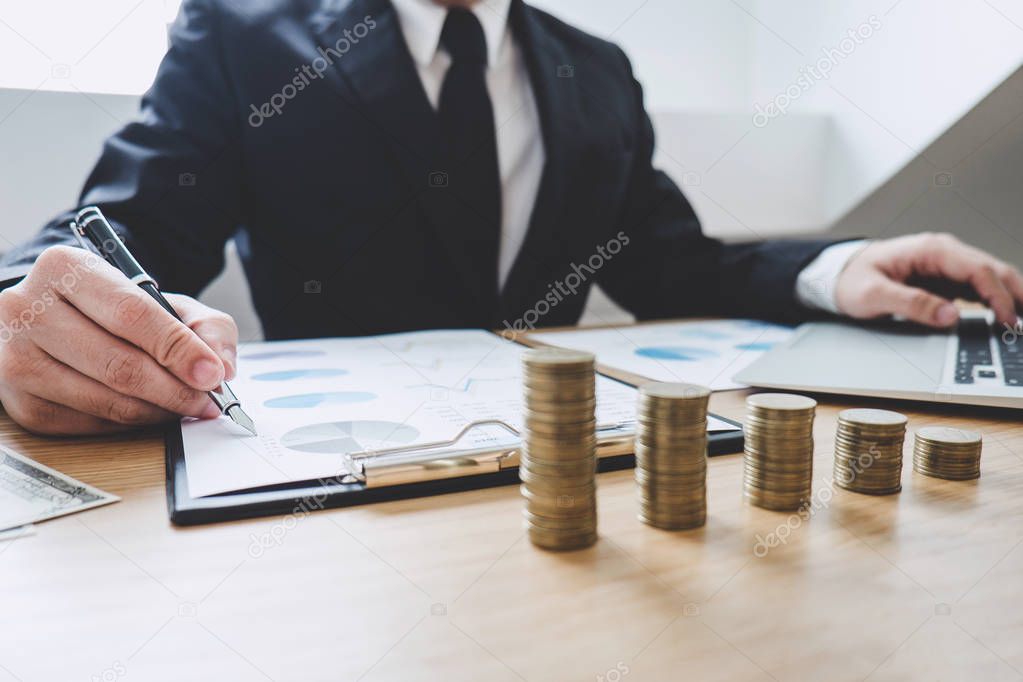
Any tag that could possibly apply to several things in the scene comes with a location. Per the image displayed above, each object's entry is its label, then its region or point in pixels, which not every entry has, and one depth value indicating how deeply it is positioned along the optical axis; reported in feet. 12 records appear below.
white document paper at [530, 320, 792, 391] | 2.63
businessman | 3.52
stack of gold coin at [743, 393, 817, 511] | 1.50
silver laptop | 2.25
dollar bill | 1.48
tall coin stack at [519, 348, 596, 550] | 1.28
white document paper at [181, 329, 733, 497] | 1.69
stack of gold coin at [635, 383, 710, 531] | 1.38
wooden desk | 1.00
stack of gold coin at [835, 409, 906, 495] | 1.58
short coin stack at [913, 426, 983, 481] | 1.69
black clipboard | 1.45
